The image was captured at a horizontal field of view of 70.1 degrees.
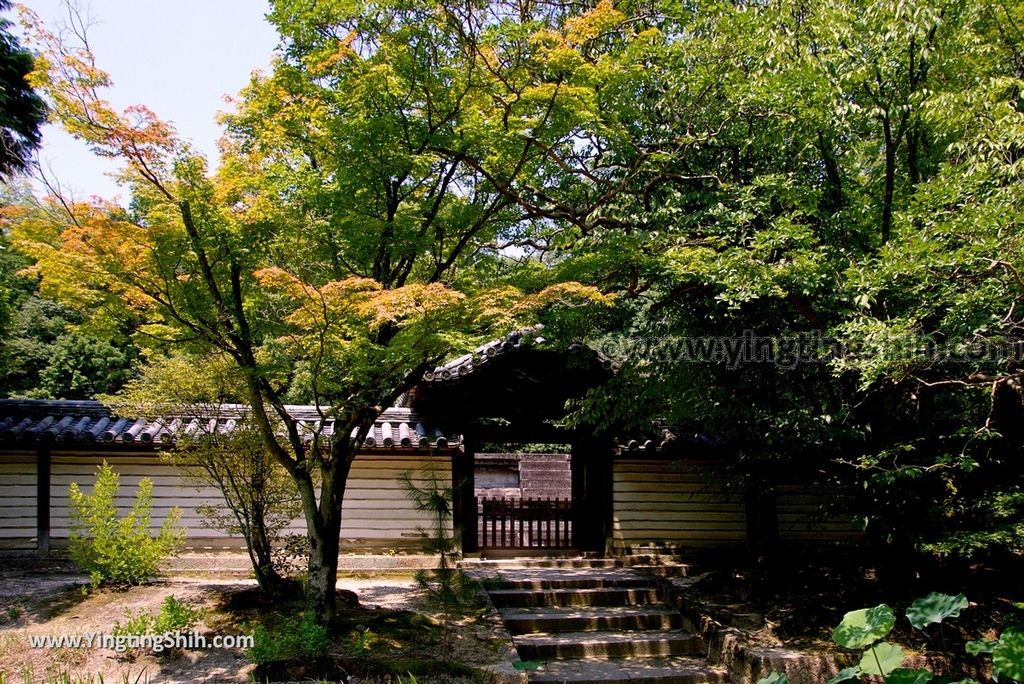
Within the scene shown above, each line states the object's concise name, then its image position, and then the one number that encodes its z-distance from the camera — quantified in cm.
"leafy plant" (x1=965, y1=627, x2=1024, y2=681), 314
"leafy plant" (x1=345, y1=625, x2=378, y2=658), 741
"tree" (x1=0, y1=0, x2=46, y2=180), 1192
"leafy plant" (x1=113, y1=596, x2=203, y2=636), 771
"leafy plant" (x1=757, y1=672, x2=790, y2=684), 338
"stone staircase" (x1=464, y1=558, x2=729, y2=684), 860
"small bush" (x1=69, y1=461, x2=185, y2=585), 922
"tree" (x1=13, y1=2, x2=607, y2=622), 676
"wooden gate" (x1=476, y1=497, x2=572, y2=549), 1337
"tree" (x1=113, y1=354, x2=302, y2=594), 926
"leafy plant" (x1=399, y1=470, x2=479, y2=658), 795
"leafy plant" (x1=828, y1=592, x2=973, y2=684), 350
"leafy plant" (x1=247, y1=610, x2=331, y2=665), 704
